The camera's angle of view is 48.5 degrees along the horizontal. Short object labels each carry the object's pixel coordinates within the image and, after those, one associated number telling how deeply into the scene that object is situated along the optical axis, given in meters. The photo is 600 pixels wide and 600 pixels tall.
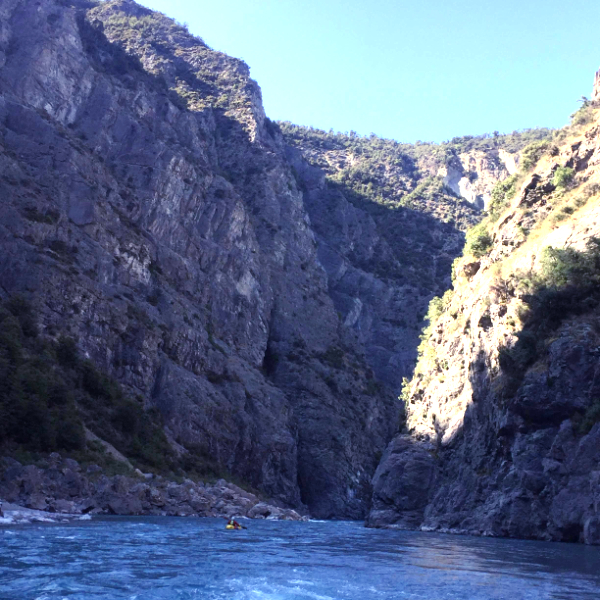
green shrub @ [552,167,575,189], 48.50
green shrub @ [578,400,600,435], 33.25
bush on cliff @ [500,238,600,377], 38.81
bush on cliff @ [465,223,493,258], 55.31
